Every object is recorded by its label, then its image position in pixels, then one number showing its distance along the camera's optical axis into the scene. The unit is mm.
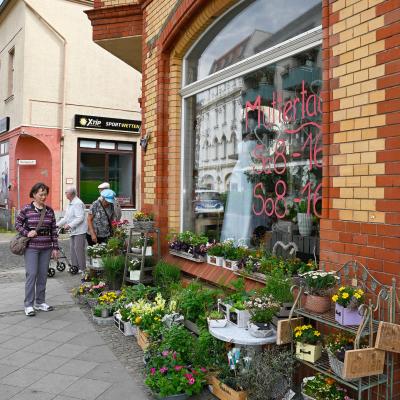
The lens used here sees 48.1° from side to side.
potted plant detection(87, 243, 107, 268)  7465
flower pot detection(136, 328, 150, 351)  4707
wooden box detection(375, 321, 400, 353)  2812
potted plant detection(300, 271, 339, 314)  3373
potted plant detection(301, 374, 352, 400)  3174
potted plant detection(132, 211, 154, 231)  6648
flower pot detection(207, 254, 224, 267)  5523
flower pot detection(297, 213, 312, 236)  4578
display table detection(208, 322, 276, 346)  3713
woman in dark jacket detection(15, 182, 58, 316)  6281
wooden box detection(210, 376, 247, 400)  3537
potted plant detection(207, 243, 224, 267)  5541
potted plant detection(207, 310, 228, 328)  4078
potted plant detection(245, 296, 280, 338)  3754
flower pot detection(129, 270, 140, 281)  6574
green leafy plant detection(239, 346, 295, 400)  3477
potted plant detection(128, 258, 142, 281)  6582
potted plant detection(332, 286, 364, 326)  3053
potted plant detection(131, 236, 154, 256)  6648
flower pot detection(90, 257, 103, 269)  7444
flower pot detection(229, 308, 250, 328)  4047
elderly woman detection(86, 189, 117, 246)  8578
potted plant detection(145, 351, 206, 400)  3660
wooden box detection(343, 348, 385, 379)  2748
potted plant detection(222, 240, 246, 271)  5203
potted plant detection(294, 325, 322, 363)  3312
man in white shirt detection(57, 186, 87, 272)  8867
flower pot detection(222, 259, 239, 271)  5160
